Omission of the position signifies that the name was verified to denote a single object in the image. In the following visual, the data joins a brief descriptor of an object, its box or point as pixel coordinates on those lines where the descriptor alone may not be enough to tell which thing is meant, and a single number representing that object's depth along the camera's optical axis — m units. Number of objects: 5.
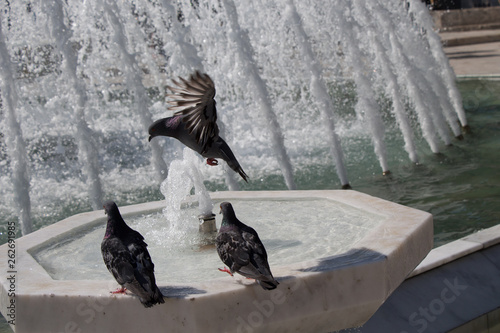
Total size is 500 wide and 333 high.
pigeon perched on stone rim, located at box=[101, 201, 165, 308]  2.48
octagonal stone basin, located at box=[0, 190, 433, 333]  2.59
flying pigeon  2.84
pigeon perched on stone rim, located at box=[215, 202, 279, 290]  2.54
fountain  3.89
